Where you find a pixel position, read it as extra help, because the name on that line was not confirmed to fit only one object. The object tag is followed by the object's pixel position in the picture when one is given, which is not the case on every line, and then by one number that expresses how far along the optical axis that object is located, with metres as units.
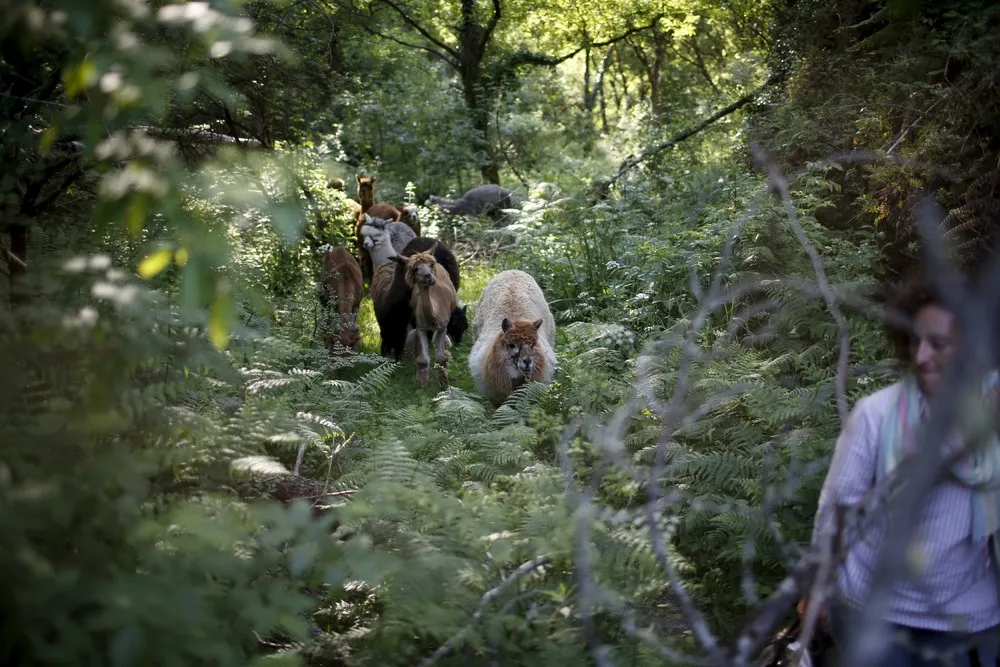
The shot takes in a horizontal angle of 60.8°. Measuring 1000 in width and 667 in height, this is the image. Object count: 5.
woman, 3.25
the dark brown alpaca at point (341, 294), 11.10
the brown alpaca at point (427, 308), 10.70
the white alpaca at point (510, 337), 9.32
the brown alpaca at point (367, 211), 14.27
